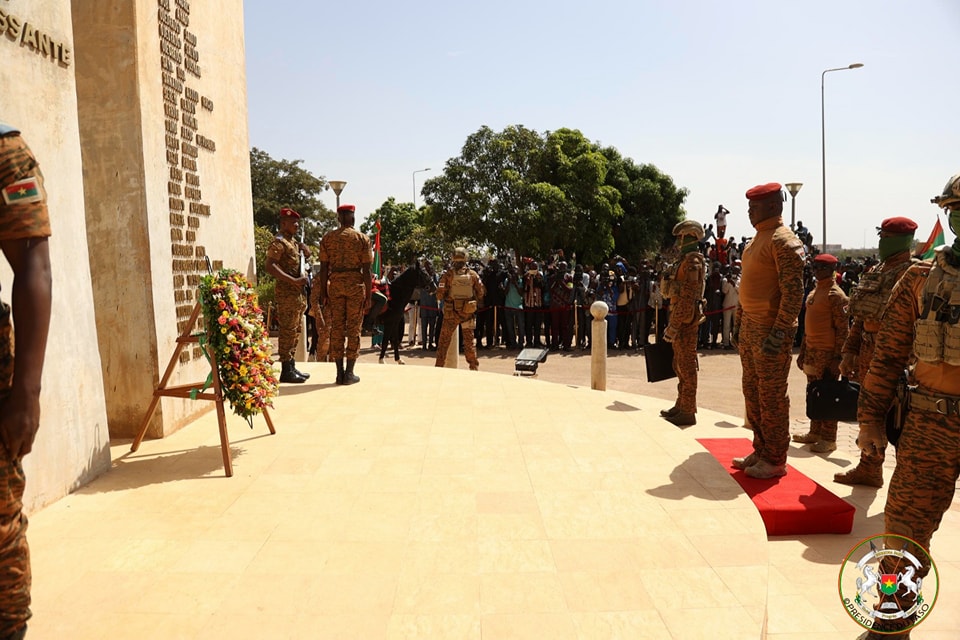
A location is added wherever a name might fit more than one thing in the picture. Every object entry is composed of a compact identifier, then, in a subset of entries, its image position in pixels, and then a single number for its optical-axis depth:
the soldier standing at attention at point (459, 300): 10.46
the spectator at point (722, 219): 18.22
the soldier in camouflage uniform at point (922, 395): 2.80
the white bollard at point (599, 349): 8.55
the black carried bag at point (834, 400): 4.92
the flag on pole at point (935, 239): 6.12
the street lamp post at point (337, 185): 15.86
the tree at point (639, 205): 37.66
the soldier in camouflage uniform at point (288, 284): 7.62
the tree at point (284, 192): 41.72
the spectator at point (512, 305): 16.30
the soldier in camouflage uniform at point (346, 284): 7.50
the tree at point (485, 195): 27.41
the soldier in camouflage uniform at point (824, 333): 6.33
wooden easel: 4.26
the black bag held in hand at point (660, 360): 7.09
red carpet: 4.46
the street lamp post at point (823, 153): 24.62
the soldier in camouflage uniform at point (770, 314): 4.57
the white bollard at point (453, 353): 10.71
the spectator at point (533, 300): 16.45
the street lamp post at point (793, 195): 18.89
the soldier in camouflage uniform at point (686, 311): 6.62
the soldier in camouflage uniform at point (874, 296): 5.25
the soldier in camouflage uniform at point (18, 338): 1.87
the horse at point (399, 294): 12.25
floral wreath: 4.33
